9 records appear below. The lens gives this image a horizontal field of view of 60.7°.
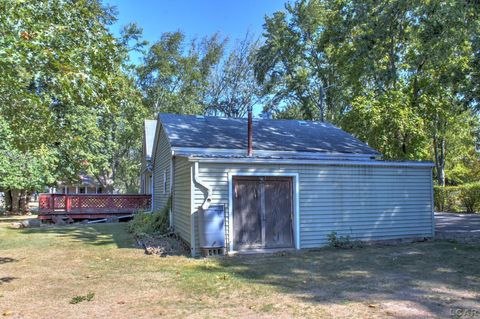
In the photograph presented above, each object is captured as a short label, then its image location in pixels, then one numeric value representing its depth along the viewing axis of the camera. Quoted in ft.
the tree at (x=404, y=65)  47.03
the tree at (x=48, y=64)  20.24
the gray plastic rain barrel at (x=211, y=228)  30.63
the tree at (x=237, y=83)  134.51
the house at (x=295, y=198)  32.22
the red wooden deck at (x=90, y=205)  61.11
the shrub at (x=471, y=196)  68.28
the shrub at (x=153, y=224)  41.87
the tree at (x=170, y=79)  114.73
